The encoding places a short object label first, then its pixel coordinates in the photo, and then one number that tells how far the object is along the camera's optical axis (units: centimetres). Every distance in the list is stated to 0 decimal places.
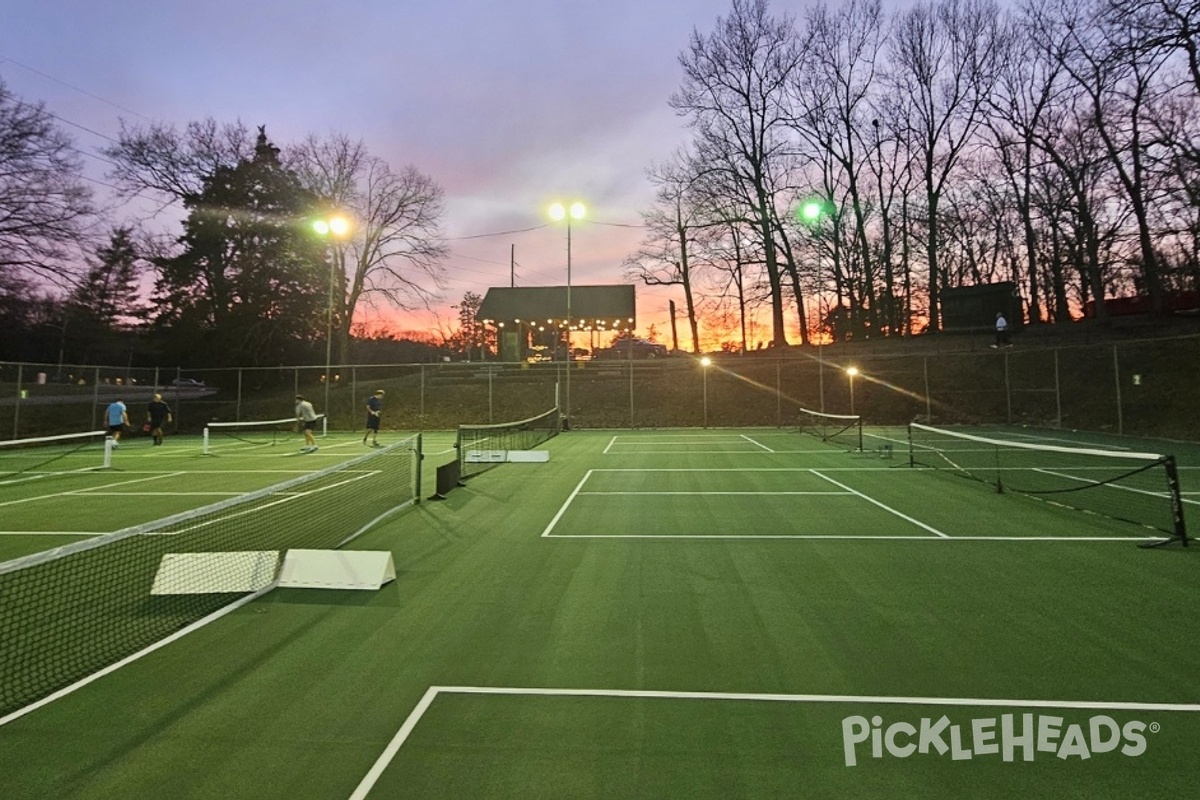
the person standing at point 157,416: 2302
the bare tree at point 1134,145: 2758
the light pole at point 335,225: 2531
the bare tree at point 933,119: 3794
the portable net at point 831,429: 2095
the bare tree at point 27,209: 2939
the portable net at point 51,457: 1591
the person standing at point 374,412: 2195
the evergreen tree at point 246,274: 3991
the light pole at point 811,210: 1425
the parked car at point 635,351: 4900
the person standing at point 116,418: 2030
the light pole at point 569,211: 2294
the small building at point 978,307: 3334
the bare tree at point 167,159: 3872
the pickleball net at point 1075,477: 847
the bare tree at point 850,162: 4019
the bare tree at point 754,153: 3903
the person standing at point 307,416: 1992
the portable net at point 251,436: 2381
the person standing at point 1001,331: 2992
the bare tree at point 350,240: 4175
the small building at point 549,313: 4734
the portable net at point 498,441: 1528
